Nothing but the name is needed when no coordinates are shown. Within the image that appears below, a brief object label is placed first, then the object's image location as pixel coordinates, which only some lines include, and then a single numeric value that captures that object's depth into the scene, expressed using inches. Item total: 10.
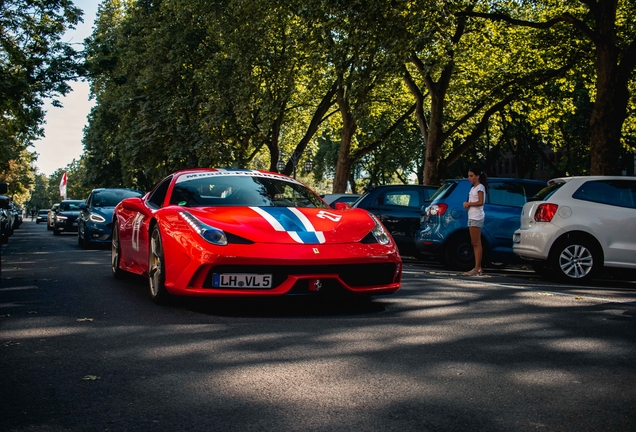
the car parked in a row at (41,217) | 3590.1
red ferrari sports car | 276.8
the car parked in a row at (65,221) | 1264.8
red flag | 3556.1
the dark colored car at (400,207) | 653.9
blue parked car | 551.2
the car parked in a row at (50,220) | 1844.2
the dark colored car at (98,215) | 786.2
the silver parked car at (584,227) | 450.6
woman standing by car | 492.9
